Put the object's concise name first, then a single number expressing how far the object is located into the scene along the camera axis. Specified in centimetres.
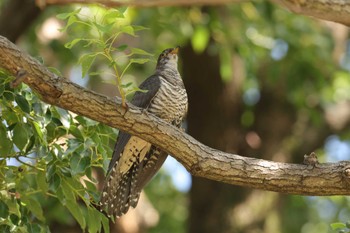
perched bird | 898
